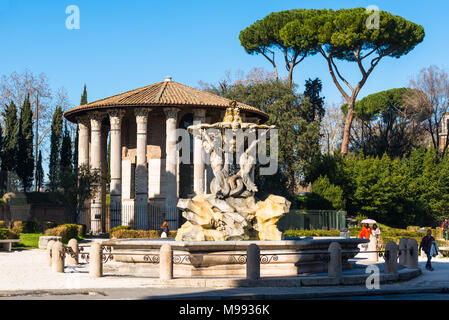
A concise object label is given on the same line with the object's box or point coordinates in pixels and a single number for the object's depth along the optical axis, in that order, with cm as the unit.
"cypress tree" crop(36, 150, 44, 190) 6238
